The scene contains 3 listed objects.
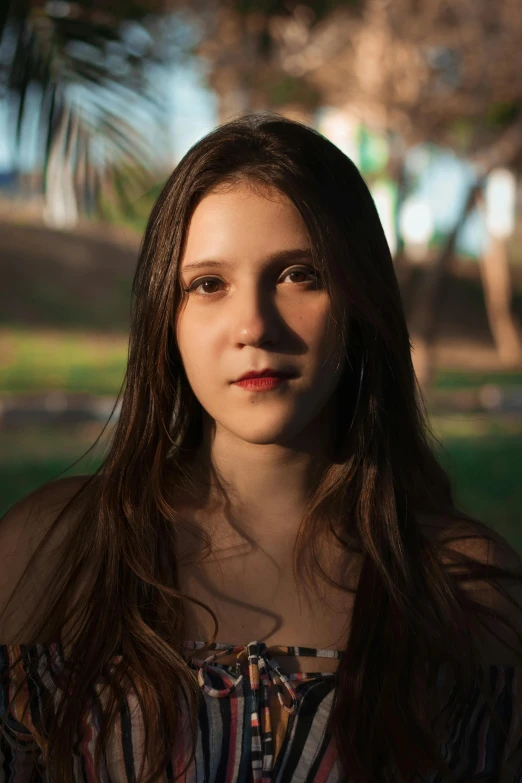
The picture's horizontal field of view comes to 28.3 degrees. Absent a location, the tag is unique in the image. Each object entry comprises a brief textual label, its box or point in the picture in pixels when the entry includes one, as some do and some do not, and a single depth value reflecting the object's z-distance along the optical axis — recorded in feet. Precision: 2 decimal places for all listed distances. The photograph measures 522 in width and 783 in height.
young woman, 5.40
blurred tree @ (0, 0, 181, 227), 11.40
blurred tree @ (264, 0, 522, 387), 31.68
